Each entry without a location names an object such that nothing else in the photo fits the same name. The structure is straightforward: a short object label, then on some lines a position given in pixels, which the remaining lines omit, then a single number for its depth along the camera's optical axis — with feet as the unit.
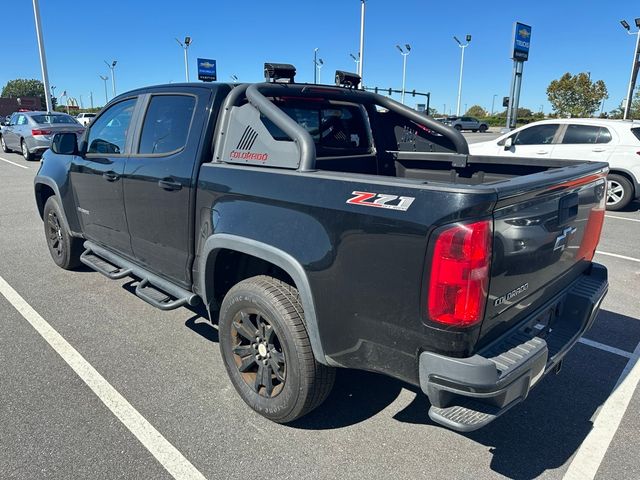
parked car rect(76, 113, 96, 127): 121.08
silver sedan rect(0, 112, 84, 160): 50.42
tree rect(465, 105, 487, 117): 318.45
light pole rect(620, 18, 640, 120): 84.37
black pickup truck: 6.46
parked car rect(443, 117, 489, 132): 164.63
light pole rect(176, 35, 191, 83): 132.77
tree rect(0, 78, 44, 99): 376.68
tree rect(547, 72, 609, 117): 168.04
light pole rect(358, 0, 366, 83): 93.91
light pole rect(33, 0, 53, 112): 78.28
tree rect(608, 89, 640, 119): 136.05
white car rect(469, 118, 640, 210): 29.94
